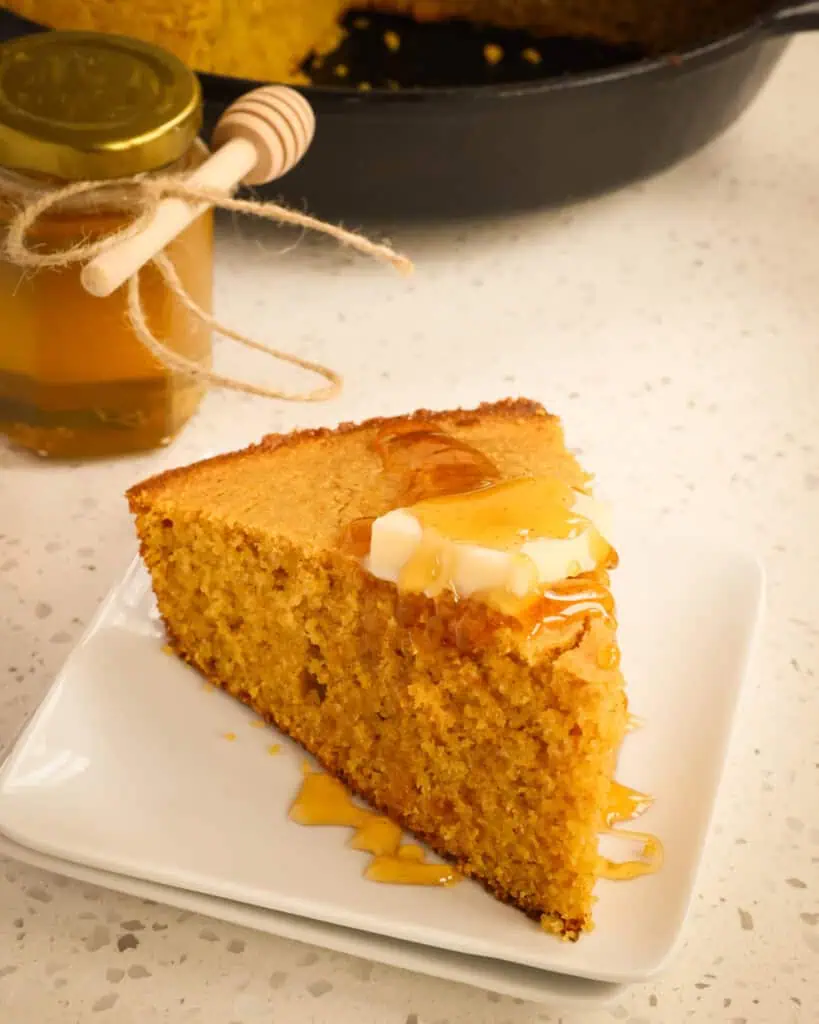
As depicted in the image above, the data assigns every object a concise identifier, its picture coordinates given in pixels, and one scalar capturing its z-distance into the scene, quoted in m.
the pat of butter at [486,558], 0.73
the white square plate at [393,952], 0.69
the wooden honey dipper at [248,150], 0.91
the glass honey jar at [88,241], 0.91
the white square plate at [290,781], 0.71
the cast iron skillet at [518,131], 1.15
